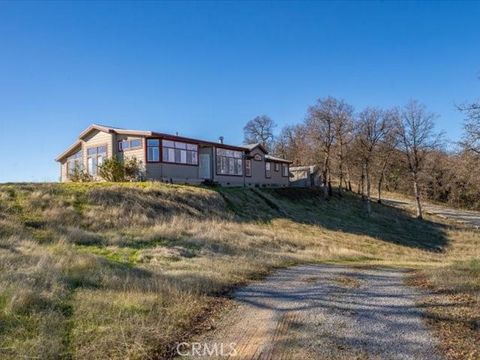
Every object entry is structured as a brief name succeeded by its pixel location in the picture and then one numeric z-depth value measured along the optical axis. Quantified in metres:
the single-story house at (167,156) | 28.50
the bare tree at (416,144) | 40.34
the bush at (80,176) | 30.48
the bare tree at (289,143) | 60.19
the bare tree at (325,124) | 40.50
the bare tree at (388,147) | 40.81
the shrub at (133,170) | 28.34
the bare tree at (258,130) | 70.12
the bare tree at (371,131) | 40.75
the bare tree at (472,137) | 17.97
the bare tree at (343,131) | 40.38
